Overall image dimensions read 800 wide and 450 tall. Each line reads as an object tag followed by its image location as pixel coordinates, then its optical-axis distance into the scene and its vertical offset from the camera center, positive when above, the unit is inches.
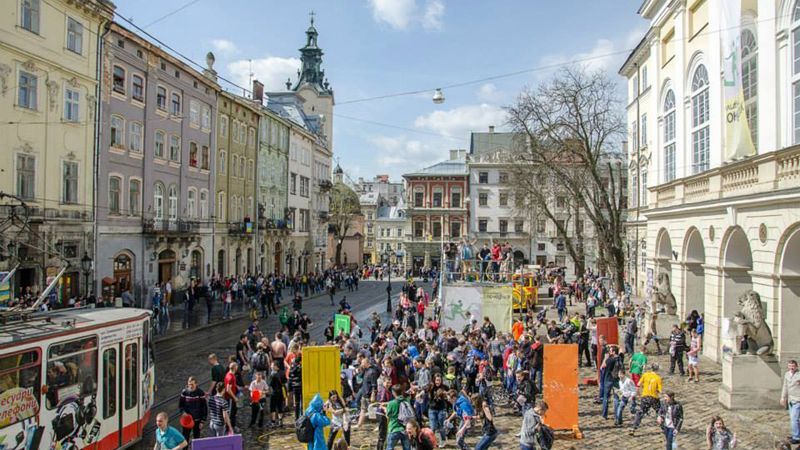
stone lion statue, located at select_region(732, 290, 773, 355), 621.3 -90.2
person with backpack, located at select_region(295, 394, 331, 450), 395.9 -120.2
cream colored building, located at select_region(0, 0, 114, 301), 930.7 +177.4
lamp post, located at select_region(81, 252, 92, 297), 1035.2 -54.6
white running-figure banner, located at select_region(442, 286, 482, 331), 966.4 -108.0
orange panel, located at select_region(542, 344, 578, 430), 520.4 -122.9
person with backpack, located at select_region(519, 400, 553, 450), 407.2 -127.0
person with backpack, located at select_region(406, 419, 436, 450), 391.2 -125.3
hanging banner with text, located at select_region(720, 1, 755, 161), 711.1 +179.0
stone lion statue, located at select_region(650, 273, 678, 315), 992.9 -94.9
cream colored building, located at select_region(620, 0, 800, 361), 626.2 +99.6
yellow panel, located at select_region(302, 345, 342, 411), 523.5 -113.2
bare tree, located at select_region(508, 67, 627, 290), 1304.1 +204.8
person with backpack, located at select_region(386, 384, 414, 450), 438.0 -128.7
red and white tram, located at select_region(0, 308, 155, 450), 357.1 -92.8
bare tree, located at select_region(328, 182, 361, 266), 3164.4 +109.1
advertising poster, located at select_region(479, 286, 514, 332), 957.8 -105.9
